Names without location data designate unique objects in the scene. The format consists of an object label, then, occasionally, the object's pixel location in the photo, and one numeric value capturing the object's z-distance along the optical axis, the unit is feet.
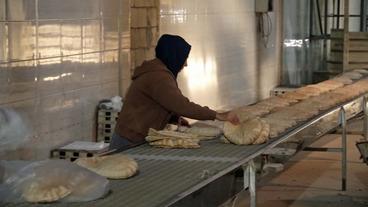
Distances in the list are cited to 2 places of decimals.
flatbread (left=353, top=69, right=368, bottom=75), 29.14
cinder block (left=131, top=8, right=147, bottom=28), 24.71
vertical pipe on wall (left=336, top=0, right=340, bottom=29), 51.72
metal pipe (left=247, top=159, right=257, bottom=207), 12.52
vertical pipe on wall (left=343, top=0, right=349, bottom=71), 40.55
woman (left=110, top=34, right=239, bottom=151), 14.64
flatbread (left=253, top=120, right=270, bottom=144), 13.95
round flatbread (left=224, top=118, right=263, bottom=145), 13.80
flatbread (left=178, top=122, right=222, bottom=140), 14.64
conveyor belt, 9.63
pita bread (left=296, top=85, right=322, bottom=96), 22.62
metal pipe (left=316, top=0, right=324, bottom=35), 49.32
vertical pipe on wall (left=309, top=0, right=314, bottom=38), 48.26
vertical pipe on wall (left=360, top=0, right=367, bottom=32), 53.01
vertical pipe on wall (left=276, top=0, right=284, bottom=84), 42.59
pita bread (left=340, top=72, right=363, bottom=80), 27.42
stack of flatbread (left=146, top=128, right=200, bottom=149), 13.46
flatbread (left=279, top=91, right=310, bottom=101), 21.67
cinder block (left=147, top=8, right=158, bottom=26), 25.42
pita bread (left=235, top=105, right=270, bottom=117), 17.44
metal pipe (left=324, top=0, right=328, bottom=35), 50.72
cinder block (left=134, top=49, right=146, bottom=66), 24.99
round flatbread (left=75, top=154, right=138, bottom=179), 10.77
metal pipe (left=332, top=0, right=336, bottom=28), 52.18
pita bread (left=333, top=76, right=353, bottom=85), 25.71
